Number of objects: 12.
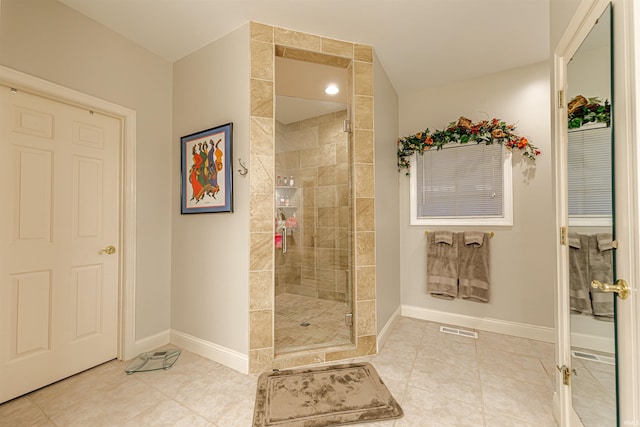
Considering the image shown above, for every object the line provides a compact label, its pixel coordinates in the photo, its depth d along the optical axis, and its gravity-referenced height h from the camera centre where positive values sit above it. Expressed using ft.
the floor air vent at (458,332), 8.99 -4.03
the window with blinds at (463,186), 9.25 +1.09
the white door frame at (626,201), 2.91 +0.17
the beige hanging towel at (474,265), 9.23 -1.76
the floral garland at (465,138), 8.88 +2.81
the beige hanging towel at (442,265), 9.71 -1.82
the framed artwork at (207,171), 7.27 +1.30
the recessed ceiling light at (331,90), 9.63 +4.66
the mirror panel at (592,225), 3.46 -0.15
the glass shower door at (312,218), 10.57 -0.11
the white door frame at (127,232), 7.53 -0.47
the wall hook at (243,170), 7.04 +1.20
